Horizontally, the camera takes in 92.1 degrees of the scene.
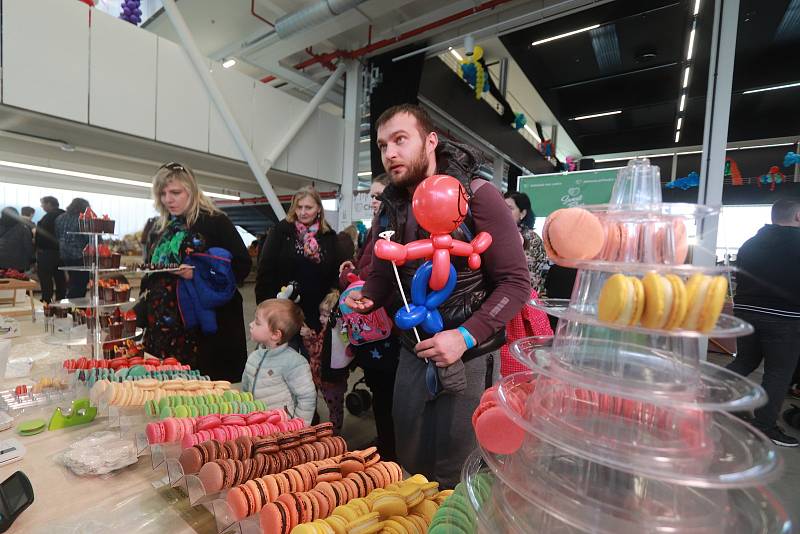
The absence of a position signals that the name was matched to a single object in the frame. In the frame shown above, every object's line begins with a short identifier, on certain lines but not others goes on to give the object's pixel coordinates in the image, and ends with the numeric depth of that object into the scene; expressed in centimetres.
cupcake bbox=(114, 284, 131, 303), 168
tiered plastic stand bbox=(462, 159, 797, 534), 44
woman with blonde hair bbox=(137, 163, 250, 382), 189
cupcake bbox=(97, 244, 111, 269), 158
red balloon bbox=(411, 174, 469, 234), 86
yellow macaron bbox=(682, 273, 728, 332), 42
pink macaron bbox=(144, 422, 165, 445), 83
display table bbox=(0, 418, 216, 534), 71
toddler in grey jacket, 149
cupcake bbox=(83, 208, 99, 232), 149
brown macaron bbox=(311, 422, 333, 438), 93
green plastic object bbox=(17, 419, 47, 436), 102
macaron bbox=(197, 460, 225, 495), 69
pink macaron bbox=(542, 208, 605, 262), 51
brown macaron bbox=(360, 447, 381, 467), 84
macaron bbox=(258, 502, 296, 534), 62
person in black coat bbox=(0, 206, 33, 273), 449
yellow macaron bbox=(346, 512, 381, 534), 62
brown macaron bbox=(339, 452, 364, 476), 80
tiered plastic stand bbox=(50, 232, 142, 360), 151
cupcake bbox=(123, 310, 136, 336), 169
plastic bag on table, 85
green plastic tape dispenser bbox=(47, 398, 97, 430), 107
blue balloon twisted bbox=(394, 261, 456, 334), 97
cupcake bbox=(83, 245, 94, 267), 156
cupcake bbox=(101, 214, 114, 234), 152
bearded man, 101
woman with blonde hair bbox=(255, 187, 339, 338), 223
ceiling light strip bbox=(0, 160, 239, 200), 435
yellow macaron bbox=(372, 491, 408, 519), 66
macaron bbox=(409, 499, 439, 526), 70
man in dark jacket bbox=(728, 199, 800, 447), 235
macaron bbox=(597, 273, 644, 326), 44
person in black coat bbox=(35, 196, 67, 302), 443
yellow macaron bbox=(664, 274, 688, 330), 42
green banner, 401
